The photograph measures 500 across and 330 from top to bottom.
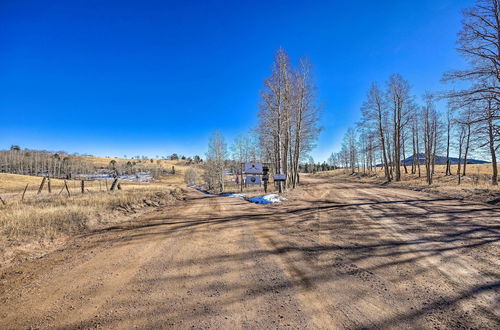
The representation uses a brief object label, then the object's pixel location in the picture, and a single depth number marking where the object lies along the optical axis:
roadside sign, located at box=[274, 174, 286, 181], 14.66
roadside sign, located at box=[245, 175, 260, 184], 17.44
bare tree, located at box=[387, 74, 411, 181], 23.34
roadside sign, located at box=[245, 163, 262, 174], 16.91
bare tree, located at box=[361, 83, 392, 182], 24.67
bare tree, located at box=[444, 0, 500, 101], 9.79
